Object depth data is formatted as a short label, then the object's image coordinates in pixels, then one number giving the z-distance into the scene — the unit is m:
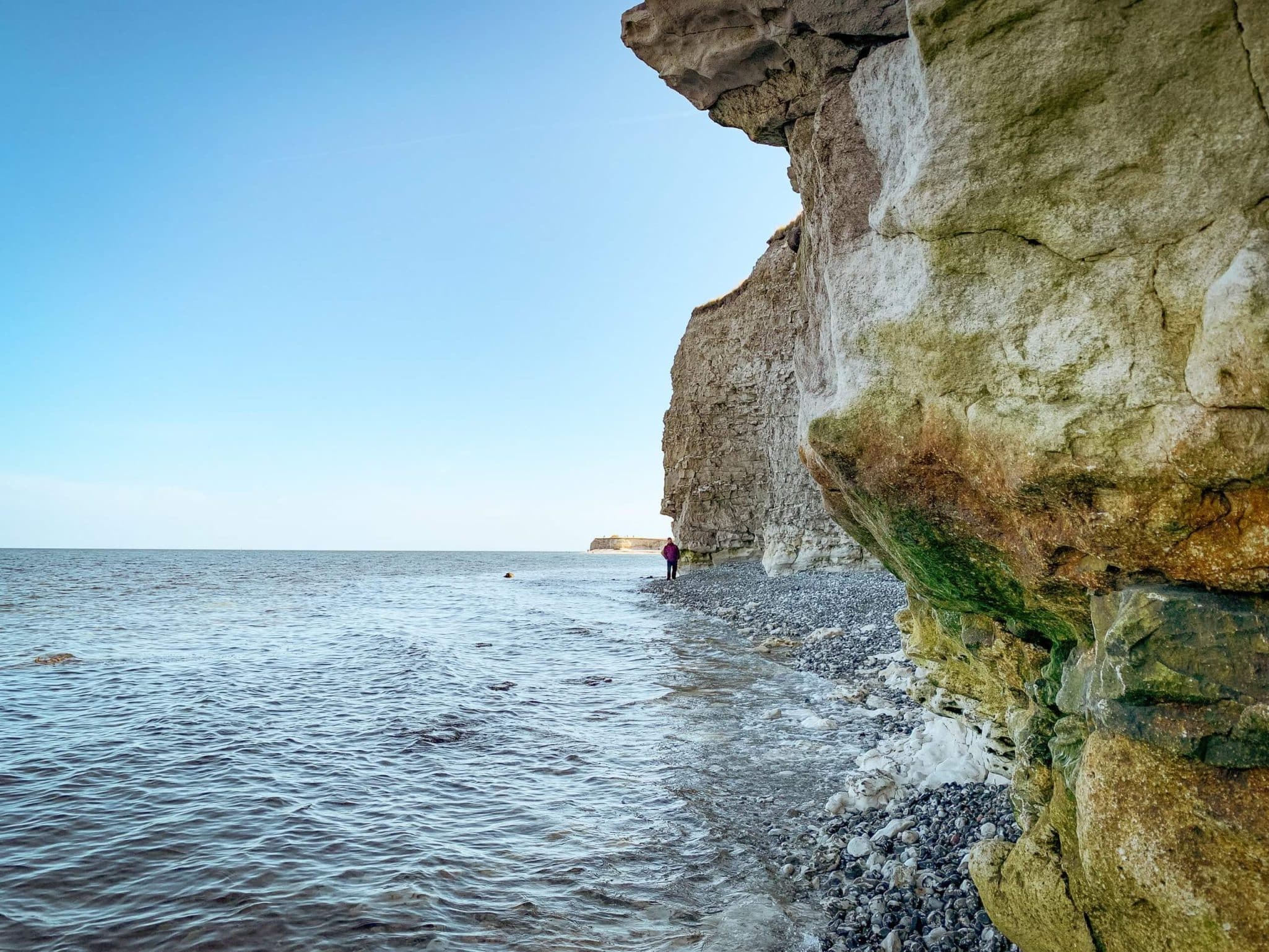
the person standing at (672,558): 44.41
